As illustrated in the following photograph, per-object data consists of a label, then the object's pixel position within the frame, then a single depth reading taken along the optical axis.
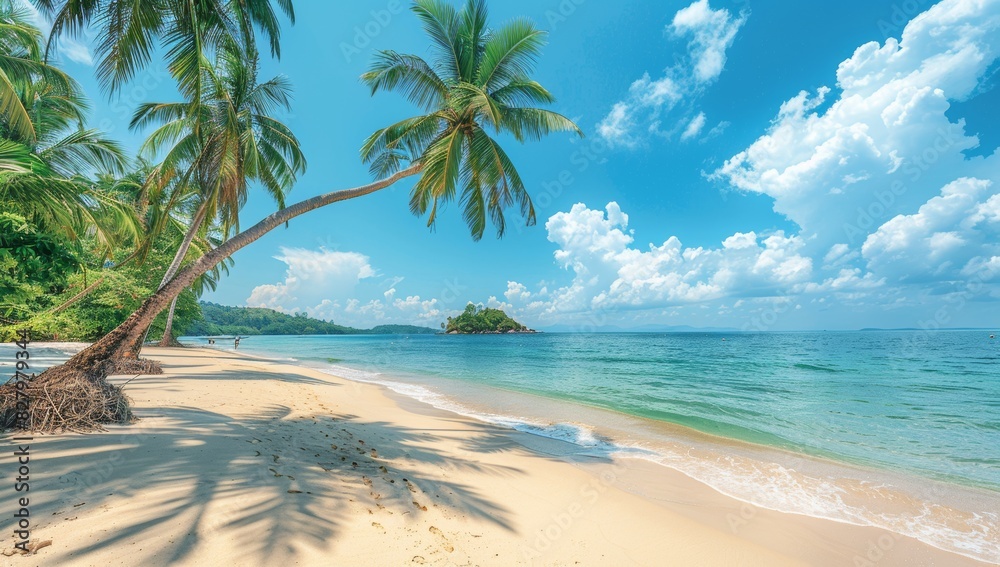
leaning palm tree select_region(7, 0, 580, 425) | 8.83
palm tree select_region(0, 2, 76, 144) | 6.93
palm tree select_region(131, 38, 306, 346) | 8.46
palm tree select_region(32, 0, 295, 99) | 5.85
